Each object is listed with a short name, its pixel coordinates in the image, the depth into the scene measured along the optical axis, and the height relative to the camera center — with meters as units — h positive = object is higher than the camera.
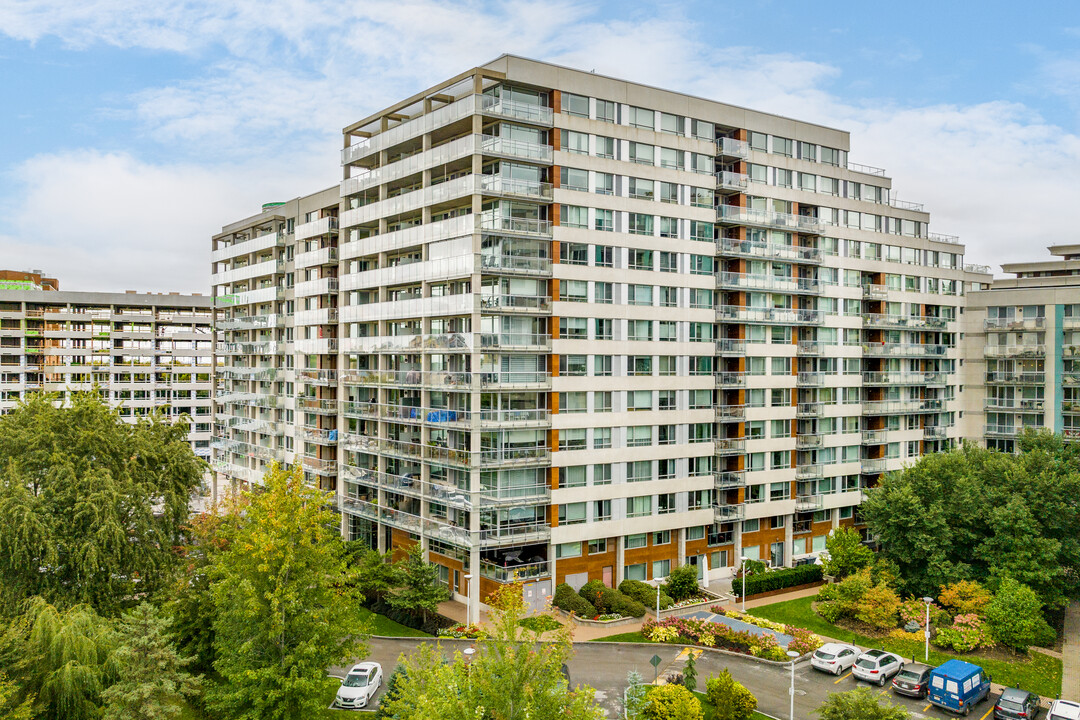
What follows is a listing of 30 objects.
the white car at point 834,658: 40.53 -16.72
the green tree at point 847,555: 55.09 -14.90
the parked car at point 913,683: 38.25 -17.05
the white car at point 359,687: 36.38 -16.45
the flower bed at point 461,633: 43.09 -16.13
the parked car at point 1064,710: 34.59 -16.77
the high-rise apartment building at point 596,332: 49.38 +1.97
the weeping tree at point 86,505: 36.03 -7.46
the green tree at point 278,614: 30.14 -10.84
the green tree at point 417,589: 45.94 -14.51
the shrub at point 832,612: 48.88 -16.96
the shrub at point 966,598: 47.56 -15.81
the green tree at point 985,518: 49.06 -11.33
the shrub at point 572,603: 47.11 -15.77
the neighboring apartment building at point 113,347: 102.25 +1.89
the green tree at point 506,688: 21.70 -10.03
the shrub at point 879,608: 47.19 -16.26
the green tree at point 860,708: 28.16 -13.61
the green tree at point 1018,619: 44.78 -16.11
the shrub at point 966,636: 44.62 -17.05
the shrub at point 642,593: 49.72 -15.94
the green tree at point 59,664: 29.16 -12.27
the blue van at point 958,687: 36.69 -16.67
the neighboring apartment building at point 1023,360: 70.69 -0.44
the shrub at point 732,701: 33.84 -15.87
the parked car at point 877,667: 39.56 -16.84
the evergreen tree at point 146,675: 28.14 -12.54
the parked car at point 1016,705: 35.47 -16.97
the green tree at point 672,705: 32.12 -15.26
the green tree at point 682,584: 50.75 -15.64
